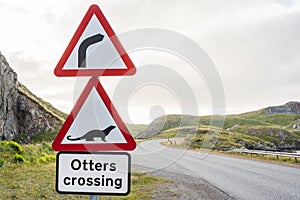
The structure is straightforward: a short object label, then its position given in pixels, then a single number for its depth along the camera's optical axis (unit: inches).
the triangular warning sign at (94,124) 104.7
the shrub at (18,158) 571.8
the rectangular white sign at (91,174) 104.7
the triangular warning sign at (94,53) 108.7
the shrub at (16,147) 626.1
